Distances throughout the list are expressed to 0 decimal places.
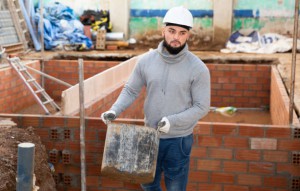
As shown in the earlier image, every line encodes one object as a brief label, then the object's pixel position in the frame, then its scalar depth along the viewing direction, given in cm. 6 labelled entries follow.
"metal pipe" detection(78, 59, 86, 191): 363
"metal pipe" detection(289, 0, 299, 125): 385
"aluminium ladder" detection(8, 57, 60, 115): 663
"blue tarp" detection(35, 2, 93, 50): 1075
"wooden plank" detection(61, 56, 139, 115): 458
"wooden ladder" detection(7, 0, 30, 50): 1015
